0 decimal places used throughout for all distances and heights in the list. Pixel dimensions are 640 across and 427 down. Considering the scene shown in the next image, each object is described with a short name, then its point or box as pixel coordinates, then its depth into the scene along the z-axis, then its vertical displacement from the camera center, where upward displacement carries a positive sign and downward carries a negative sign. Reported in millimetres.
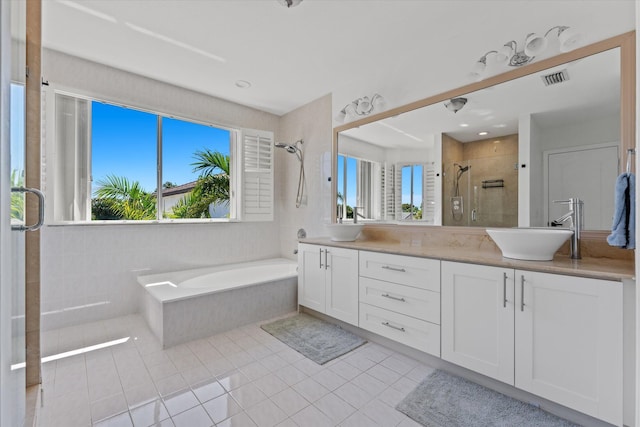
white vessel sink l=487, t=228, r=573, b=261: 1555 -169
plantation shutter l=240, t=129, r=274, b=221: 3725 +509
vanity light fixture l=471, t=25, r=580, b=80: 1759 +1119
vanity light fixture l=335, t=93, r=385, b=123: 2842 +1137
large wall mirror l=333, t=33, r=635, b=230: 1680 +514
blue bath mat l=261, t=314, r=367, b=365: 2168 -1074
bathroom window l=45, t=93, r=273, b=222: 2609 +525
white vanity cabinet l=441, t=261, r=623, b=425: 1291 -632
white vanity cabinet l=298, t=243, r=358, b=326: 2406 -631
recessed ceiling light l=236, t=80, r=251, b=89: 3109 +1467
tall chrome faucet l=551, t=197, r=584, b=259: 1688 -35
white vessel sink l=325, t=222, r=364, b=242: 2738 -178
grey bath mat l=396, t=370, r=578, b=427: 1442 -1076
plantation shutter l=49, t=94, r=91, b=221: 2545 +489
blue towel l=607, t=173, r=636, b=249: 1345 -2
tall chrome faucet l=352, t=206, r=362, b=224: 3156 -10
